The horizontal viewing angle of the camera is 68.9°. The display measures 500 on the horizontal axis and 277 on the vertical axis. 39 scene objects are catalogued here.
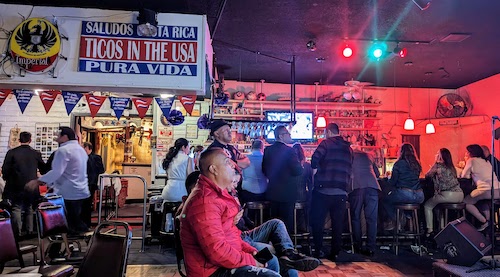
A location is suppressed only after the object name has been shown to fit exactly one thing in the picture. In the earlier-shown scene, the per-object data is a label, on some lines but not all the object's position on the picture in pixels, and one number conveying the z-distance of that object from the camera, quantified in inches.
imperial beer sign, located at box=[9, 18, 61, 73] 156.7
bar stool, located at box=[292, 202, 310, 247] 192.7
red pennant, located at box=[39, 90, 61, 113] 206.5
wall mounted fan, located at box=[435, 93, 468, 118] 350.7
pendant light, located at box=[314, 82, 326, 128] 314.5
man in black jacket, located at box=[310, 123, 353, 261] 183.8
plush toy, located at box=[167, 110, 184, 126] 284.5
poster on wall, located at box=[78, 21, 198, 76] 159.5
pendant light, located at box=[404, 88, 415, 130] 313.3
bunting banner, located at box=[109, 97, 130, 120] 212.4
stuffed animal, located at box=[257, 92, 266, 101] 339.0
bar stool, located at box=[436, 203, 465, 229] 201.9
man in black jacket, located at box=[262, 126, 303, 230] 178.4
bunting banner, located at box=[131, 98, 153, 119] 223.3
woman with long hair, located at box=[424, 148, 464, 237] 202.4
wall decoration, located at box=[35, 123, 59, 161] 302.8
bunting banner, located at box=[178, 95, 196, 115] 209.9
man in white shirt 181.6
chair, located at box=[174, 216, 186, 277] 104.6
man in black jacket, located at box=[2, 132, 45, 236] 221.8
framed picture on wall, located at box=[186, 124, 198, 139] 332.5
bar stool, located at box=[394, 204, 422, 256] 197.5
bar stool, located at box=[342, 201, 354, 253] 200.4
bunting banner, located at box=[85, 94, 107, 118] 218.4
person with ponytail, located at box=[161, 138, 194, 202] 198.2
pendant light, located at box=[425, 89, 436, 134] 329.4
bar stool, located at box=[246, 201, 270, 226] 189.0
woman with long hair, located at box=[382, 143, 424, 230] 199.8
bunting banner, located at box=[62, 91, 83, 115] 191.6
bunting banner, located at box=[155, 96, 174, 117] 203.9
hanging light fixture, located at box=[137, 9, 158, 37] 156.5
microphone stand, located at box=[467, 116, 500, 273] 150.3
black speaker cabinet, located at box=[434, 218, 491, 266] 154.3
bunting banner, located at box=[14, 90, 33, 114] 192.2
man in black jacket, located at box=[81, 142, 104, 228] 224.2
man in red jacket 85.8
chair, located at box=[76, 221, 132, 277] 97.1
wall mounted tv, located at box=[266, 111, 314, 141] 316.8
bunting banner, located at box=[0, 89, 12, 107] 187.3
